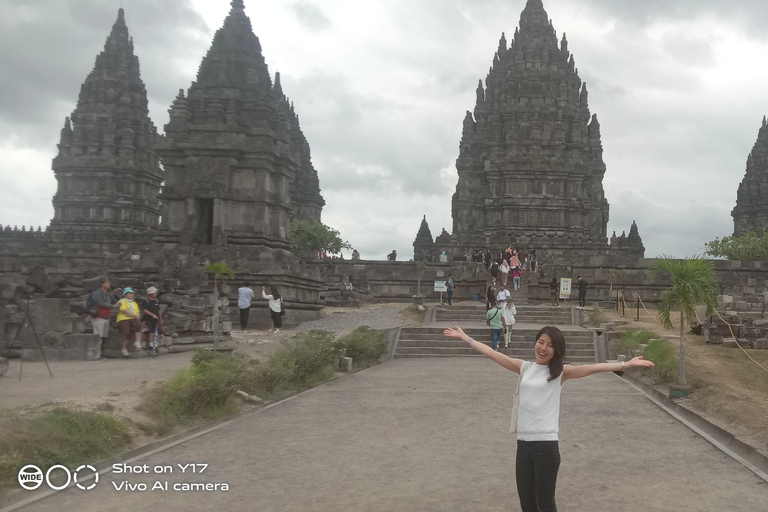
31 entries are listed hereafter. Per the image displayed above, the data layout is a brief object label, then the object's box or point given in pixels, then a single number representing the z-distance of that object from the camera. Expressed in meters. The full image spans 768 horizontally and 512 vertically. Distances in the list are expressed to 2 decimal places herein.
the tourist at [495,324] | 17.08
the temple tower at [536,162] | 46.24
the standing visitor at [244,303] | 20.20
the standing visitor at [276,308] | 20.31
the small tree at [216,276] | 15.36
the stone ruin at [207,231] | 14.62
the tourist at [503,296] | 19.44
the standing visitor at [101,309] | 13.67
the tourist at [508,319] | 17.56
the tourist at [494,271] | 29.24
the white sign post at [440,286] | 26.92
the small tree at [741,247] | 42.91
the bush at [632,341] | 15.24
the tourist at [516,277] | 28.03
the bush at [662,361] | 12.18
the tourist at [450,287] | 27.64
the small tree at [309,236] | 52.19
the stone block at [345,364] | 14.30
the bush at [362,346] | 15.06
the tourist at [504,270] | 27.28
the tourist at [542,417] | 4.49
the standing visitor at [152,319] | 14.44
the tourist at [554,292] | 26.89
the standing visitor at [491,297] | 22.88
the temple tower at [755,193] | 63.38
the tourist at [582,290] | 25.69
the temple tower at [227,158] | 24.36
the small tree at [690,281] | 11.78
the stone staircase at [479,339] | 17.31
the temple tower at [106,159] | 41.66
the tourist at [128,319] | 13.73
